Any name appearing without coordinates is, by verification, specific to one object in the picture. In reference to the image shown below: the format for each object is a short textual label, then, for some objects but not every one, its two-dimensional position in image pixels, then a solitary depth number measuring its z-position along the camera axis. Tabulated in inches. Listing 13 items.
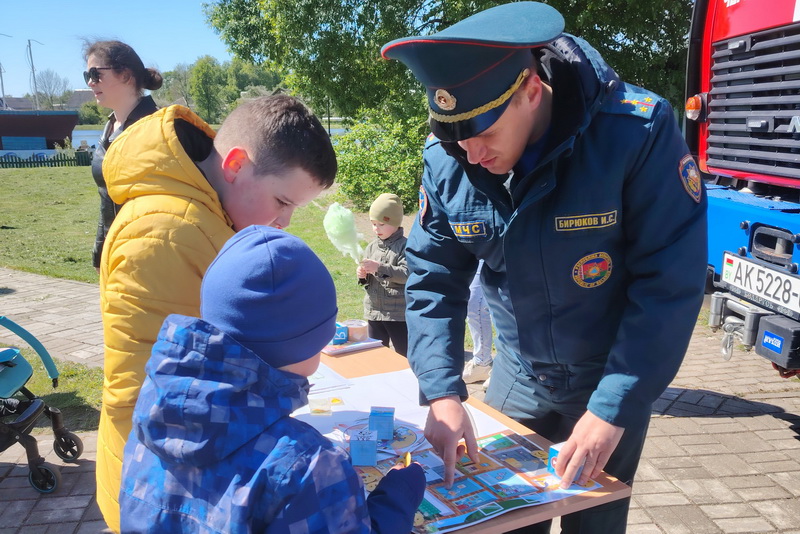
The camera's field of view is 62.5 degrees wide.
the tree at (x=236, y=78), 2870.1
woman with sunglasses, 154.0
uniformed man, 63.1
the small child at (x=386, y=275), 173.3
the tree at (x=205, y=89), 3070.9
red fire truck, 131.6
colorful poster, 61.9
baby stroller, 134.7
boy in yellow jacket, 63.0
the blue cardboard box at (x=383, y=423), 79.0
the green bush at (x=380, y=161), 463.8
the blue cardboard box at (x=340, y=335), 115.5
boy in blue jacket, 45.6
